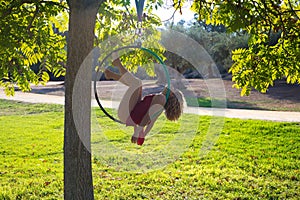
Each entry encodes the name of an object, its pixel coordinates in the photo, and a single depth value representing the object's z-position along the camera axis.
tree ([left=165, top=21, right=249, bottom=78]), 17.59
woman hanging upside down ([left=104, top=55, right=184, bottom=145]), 3.62
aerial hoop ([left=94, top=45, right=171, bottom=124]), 3.32
